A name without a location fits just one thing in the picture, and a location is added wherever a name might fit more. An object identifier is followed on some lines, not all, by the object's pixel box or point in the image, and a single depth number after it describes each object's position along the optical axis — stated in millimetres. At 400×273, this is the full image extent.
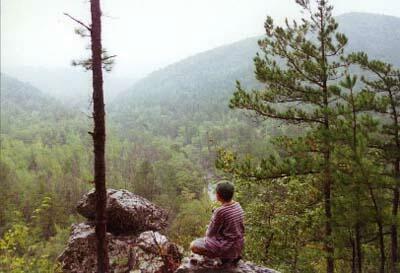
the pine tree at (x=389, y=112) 9541
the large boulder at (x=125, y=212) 11797
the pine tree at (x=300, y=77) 11016
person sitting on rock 6445
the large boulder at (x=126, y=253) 10664
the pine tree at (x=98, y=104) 8422
